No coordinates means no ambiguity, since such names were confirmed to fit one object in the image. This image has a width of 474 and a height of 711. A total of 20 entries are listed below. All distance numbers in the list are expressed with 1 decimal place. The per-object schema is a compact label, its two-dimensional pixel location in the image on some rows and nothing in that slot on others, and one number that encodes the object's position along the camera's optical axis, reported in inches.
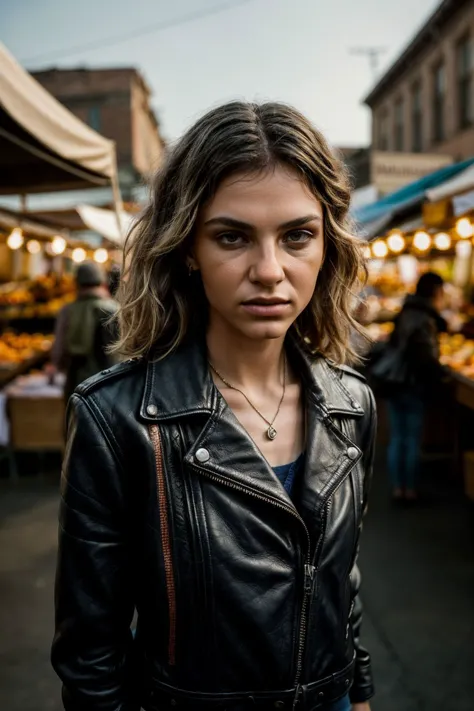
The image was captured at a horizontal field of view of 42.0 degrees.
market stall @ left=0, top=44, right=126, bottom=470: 139.6
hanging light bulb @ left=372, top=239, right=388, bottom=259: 233.6
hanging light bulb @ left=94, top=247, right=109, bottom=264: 314.4
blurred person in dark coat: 226.7
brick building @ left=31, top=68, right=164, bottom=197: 1067.9
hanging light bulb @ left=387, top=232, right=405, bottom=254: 217.0
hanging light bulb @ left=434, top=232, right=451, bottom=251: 244.1
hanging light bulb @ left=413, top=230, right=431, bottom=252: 227.1
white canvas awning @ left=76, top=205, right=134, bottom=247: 268.7
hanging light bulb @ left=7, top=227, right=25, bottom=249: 230.1
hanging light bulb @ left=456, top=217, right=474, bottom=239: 191.7
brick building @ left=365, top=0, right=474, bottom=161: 698.8
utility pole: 951.2
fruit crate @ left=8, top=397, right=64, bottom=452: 265.4
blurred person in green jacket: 229.6
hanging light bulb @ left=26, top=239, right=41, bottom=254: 286.6
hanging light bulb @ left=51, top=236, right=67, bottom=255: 263.9
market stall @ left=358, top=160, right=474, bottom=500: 185.5
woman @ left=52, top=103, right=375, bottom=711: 45.0
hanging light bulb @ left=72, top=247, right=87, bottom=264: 311.3
